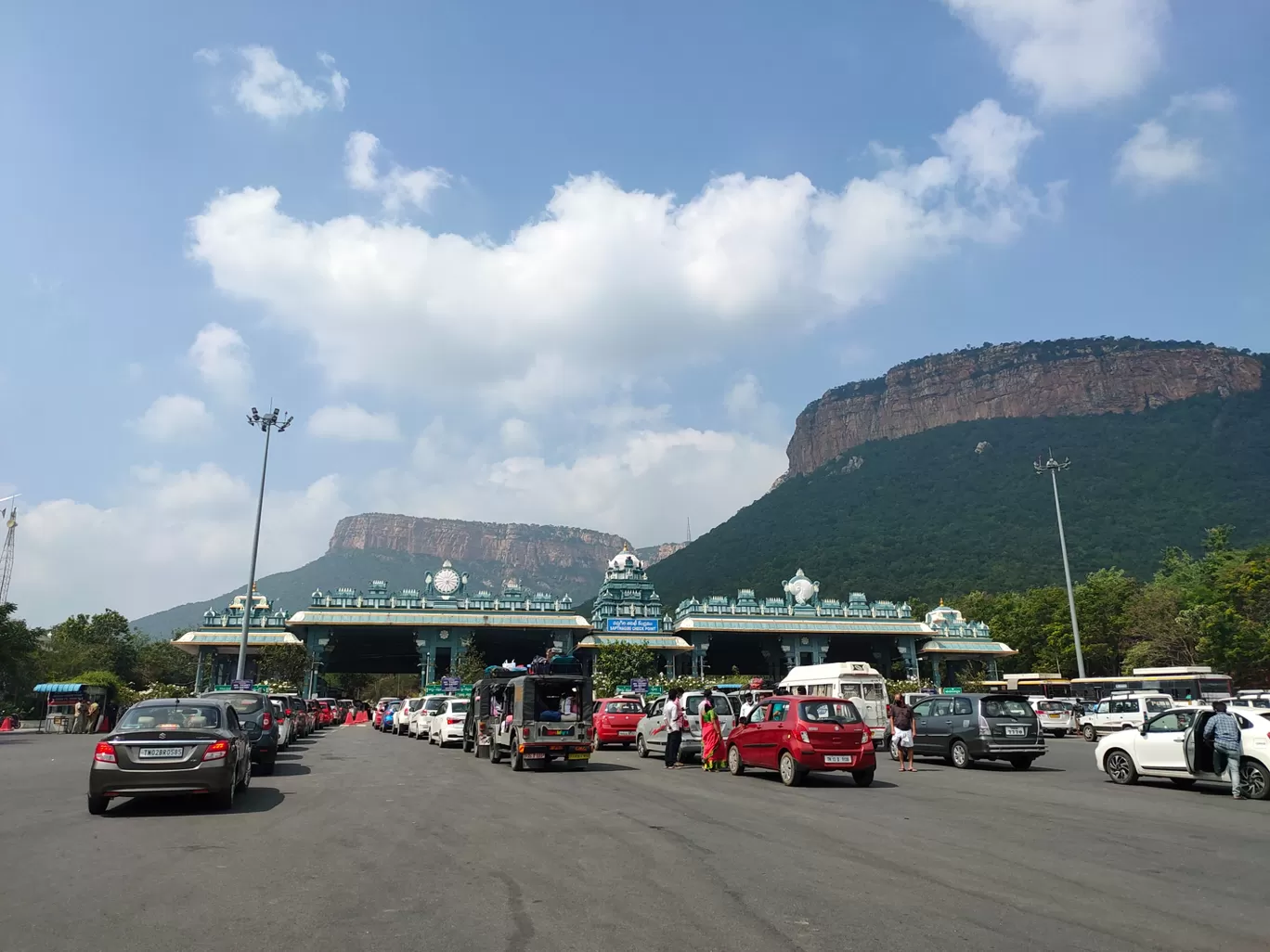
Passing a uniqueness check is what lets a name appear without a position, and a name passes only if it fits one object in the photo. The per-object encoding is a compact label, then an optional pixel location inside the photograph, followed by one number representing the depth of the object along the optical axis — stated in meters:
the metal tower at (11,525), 80.19
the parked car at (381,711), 41.78
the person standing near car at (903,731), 18.11
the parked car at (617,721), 25.69
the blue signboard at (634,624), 58.47
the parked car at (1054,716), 33.38
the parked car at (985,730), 18.41
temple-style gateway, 55.41
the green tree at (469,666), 54.28
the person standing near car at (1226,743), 13.39
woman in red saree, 17.98
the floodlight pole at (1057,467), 44.98
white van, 23.80
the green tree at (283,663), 52.50
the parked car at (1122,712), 28.97
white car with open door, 13.34
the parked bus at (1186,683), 38.44
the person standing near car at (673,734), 19.44
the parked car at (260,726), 16.47
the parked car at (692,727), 20.23
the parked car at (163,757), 10.46
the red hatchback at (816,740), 14.71
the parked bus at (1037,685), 55.16
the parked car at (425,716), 29.81
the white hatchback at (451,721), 26.31
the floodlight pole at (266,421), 39.38
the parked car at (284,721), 20.96
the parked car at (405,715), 33.84
